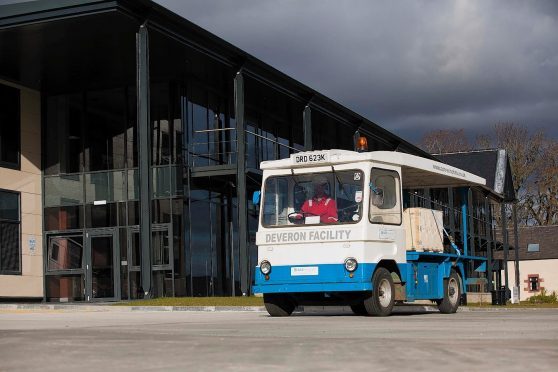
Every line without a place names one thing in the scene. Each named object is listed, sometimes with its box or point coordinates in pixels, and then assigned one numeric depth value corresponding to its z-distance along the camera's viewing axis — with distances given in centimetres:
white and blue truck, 1524
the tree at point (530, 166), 6744
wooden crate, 1636
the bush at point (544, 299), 3404
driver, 1559
